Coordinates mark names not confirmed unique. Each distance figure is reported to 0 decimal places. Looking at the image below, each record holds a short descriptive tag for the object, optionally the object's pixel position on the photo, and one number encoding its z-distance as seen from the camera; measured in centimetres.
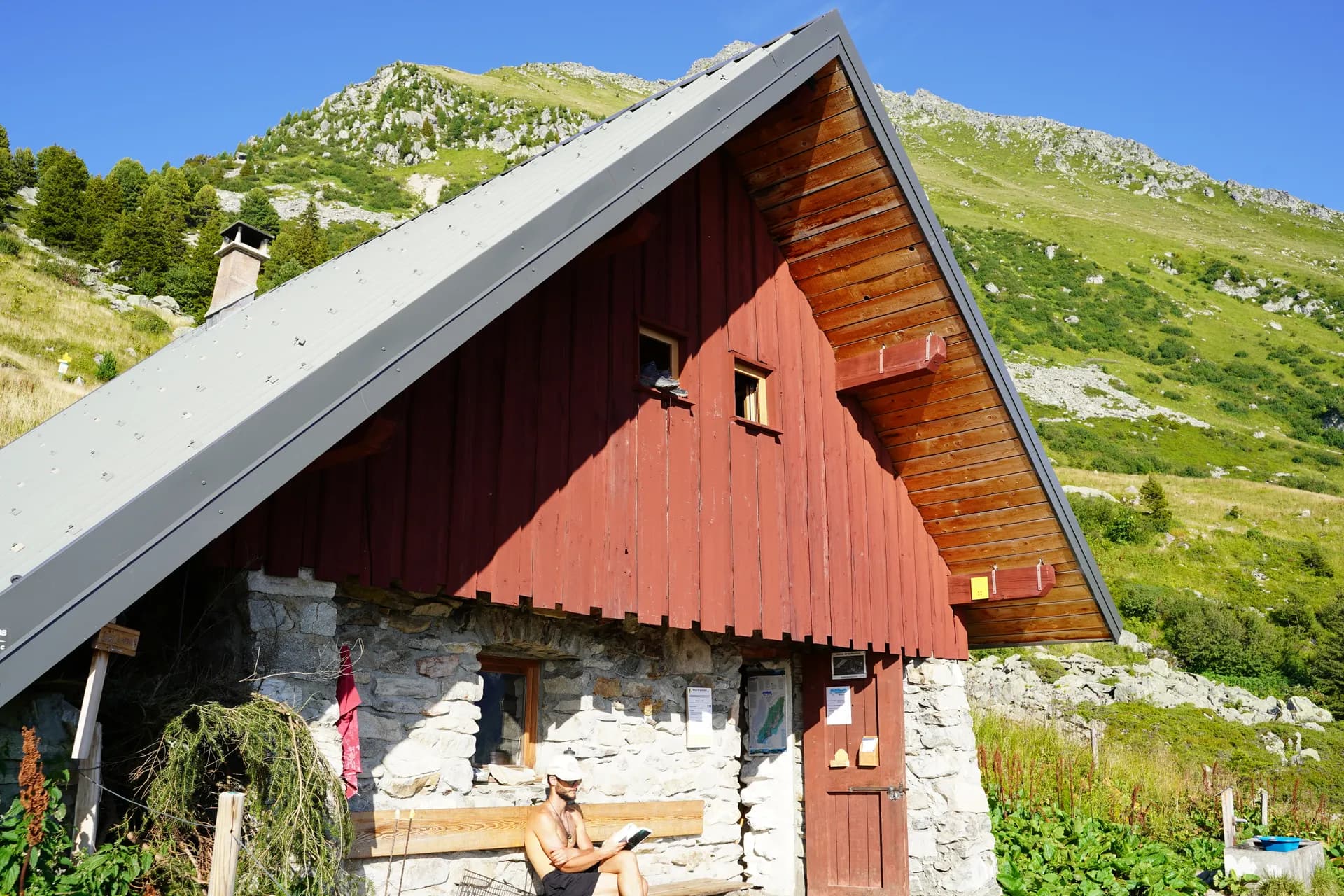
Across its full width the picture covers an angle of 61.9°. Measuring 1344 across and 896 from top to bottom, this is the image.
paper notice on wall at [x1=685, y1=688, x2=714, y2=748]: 850
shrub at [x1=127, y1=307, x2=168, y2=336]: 2761
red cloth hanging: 569
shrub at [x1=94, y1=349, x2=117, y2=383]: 2166
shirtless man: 665
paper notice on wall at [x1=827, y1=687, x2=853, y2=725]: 975
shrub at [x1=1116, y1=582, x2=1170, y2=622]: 2973
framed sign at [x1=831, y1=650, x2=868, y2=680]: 967
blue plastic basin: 1191
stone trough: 1156
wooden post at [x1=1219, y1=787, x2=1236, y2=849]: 1192
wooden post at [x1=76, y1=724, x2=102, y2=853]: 450
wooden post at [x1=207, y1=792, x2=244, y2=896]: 401
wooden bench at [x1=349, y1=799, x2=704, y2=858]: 604
